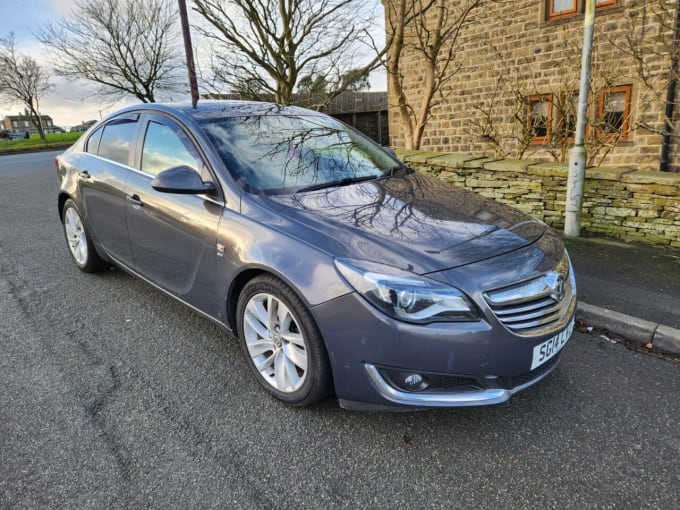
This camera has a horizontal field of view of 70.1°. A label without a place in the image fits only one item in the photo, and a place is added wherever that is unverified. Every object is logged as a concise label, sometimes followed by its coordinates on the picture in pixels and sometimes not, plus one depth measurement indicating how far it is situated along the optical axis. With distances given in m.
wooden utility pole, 11.48
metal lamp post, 4.98
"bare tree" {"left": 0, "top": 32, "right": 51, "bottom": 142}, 37.81
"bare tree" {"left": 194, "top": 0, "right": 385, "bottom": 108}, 12.51
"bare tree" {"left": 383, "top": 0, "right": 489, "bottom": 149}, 7.87
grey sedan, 2.15
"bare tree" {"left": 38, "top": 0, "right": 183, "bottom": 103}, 24.47
